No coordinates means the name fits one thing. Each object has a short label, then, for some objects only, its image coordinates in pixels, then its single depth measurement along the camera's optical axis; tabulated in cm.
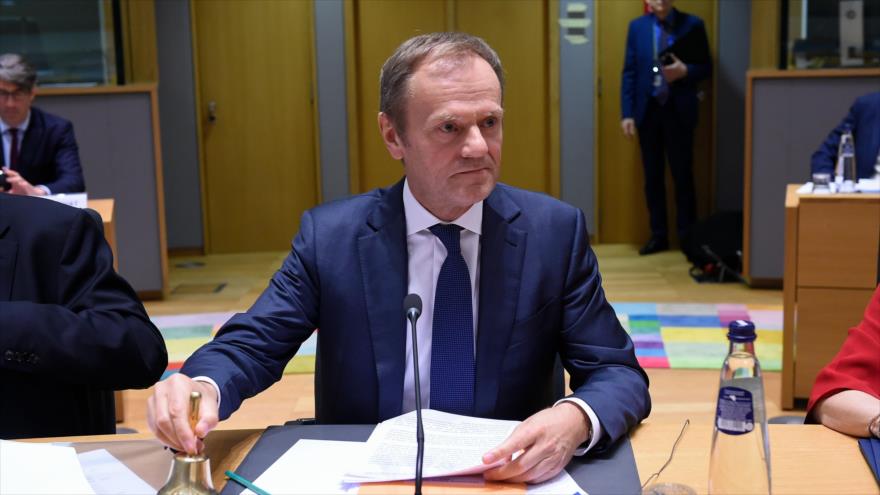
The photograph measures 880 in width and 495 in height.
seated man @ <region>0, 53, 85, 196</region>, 686
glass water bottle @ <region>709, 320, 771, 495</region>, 280
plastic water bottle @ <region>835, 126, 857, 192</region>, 544
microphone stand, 289
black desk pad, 297
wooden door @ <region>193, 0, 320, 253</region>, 1009
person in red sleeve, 314
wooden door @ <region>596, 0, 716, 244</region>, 1002
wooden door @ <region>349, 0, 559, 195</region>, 1021
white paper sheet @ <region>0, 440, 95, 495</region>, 294
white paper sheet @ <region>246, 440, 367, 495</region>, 294
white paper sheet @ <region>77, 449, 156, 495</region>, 295
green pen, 292
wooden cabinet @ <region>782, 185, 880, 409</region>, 524
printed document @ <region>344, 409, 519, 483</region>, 295
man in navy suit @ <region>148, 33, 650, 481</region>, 333
